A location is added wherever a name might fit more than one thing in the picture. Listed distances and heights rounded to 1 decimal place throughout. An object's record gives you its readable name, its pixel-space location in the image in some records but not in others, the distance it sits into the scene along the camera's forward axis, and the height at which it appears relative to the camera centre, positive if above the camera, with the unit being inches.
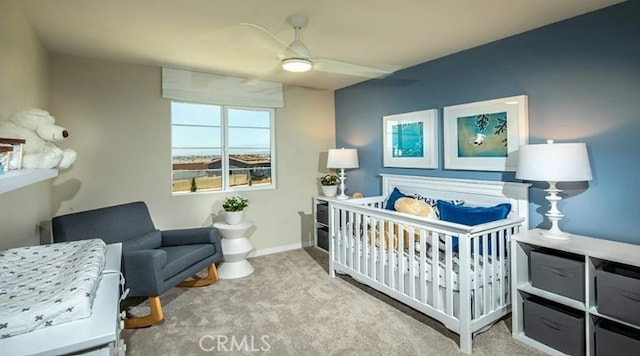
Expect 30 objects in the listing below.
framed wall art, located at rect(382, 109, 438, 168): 134.4 +15.2
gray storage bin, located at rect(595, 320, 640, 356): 70.5 -37.0
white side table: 139.0 -31.3
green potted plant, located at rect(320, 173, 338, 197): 172.1 -4.9
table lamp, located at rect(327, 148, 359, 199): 162.1 +8.2
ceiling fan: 89.7 +34.4
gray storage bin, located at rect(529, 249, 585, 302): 79.4 -25.3
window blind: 142.6 +41.2
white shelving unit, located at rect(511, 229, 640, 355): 75.3 -23.9
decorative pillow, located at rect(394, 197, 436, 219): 115.4 -11.9
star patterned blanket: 36.3 -13.9
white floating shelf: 39.5 +0.4
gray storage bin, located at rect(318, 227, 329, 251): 171.9 -32.7
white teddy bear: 56.9 +8.3
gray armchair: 99.0 -23.9
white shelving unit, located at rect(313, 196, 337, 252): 170.6 -24.9
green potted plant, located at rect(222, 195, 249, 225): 141.0 -14.3
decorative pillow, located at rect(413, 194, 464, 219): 121.8 -10.5
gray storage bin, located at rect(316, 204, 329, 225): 169.2 -19.6
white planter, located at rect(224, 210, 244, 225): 140.8 -17.0
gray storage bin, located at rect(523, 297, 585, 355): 79.2 -38.5
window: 151.4 +14.4
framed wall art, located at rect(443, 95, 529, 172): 105.3 +13.8
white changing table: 33.6 -17.0
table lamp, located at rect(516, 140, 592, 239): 81.5 +2.0
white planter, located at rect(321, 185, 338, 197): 171.9 -7.5
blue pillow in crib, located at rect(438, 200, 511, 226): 102.2 -12.8
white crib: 87.6 -25.3
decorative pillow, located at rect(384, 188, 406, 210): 142.2 -10.1
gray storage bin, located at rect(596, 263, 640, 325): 69.4 -26.3
